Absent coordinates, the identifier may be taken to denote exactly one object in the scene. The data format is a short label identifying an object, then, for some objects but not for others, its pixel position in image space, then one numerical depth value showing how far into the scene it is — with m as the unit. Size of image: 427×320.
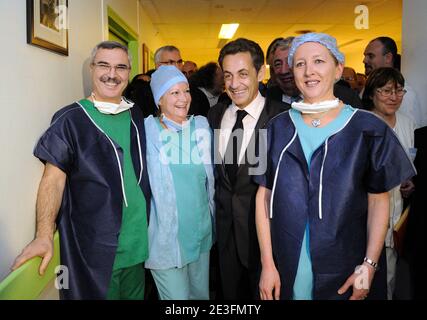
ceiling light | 7.07
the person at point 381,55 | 3.04
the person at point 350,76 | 4.96
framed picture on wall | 1.50
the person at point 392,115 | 2.11
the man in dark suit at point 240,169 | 1.73
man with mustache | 1.48
